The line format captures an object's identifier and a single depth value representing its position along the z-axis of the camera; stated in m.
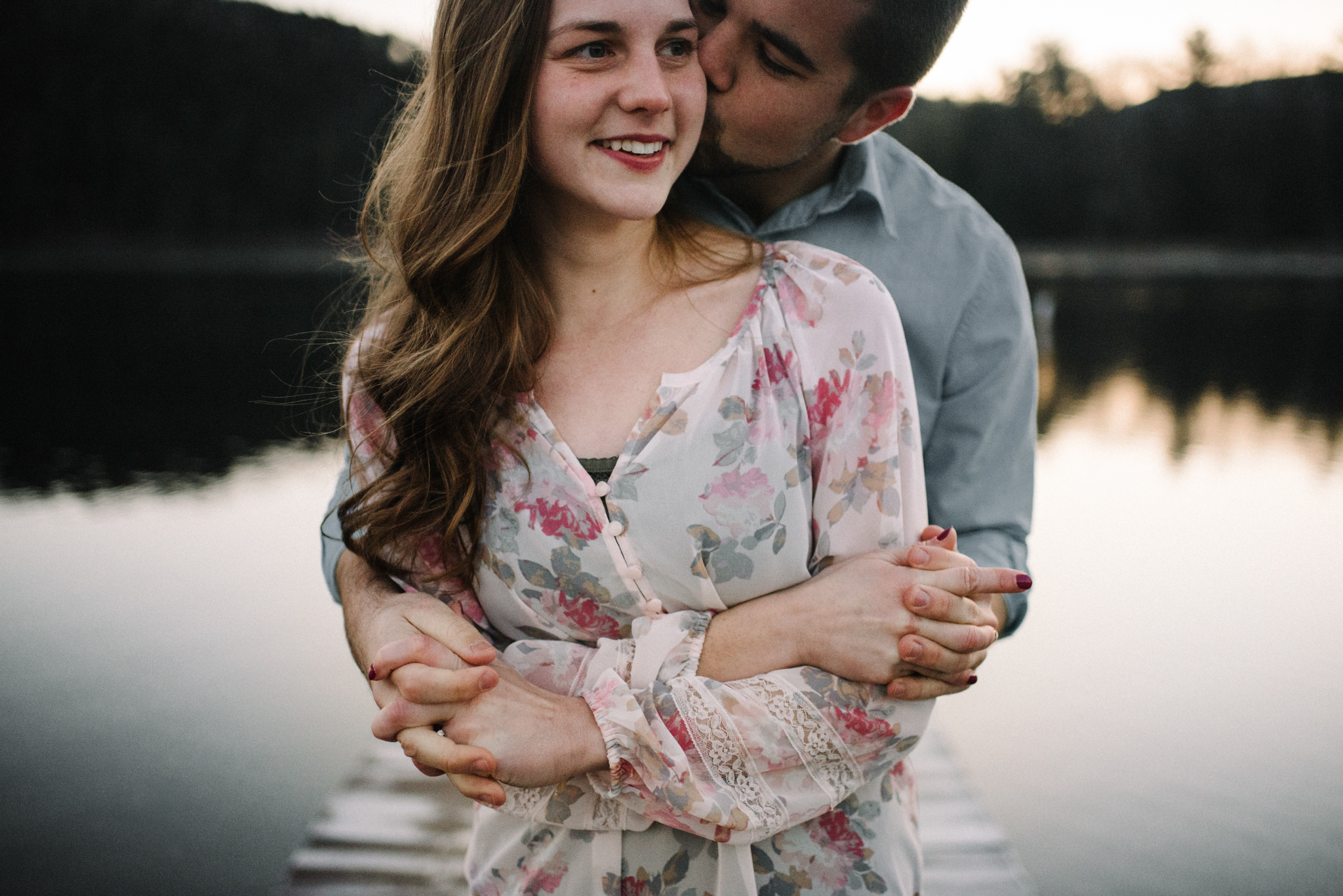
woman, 1.21
